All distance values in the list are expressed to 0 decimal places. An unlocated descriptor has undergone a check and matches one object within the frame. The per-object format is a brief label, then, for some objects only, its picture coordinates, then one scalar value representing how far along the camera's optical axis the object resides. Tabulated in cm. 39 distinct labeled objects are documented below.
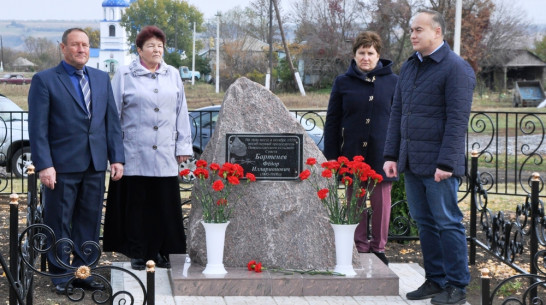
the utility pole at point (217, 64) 4787
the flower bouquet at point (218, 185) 596
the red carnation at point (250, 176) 610
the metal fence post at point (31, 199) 554
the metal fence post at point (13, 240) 481
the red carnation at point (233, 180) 588
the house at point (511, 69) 4903
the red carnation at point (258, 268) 607
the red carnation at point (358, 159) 608
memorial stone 624
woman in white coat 640
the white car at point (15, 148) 1324
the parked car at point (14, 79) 4928
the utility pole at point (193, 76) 5899
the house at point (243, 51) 5362
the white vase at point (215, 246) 597
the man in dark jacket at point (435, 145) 544
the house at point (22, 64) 6791
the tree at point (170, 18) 6969
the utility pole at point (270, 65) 4347
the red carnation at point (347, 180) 613
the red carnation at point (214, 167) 596
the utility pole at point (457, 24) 1521
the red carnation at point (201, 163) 602
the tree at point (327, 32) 4810
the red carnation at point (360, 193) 610
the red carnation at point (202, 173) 599
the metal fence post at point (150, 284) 419
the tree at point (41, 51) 6756
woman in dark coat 657
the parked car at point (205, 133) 1315
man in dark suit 586
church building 9213
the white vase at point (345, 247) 605
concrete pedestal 588
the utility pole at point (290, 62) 4332
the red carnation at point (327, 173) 595
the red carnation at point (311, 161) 611
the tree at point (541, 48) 5929
